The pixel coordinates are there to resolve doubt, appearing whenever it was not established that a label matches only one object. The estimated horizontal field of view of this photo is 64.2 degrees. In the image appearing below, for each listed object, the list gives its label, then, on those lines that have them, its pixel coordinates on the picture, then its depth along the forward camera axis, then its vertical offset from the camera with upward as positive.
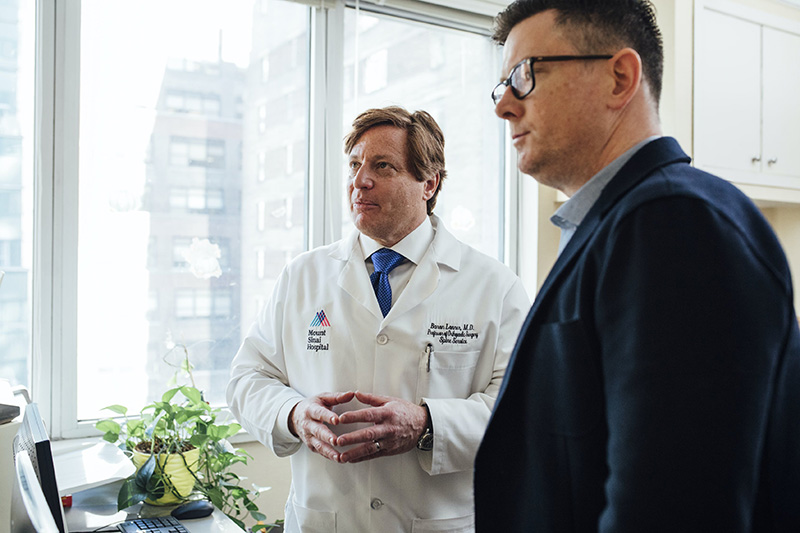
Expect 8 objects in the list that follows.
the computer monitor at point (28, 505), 0.66 -0.27
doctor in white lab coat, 1.35 -0.22
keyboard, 1.30 -0.55
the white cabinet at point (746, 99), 2.43 +0.67
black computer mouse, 1.46 -0.57
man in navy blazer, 0.60 -0.07
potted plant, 1.49 -0.47
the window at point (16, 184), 1.88 +0.22
